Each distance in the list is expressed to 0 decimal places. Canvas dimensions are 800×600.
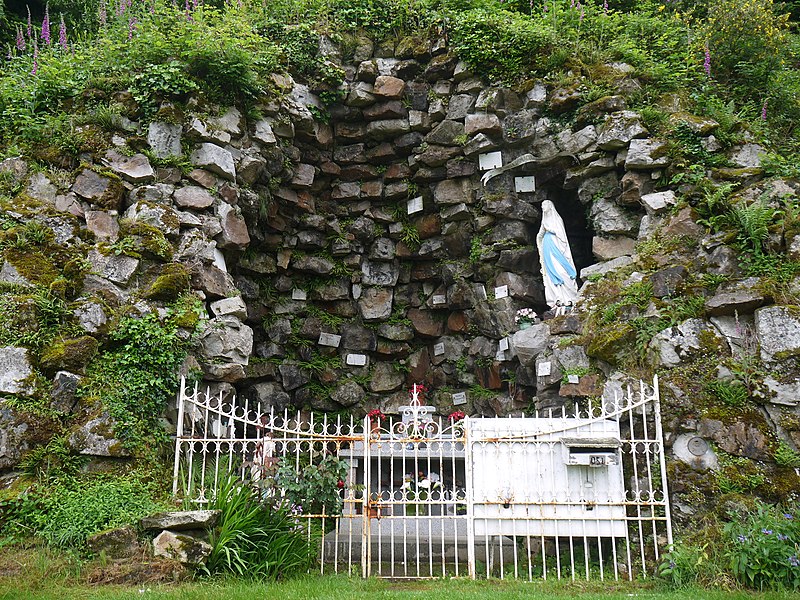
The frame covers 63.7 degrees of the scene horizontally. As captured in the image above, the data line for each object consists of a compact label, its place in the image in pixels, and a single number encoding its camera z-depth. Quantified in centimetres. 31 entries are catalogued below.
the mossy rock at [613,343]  745
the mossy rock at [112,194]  778
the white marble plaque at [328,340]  1105
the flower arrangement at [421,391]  991
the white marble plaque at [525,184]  1019
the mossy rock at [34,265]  684
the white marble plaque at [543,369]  826
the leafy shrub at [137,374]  636
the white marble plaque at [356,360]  1105
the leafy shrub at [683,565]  562
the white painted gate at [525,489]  612
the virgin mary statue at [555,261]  902
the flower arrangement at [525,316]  940
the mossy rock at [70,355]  636
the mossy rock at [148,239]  746
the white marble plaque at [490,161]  1038
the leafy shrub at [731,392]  643
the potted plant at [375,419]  645
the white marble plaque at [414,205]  1112
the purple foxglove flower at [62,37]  986
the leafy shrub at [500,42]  1035
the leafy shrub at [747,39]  1004
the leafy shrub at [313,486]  603
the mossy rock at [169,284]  721
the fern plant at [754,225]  713
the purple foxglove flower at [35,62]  961
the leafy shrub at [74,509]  554
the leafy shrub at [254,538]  544
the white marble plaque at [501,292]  994
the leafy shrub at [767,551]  522
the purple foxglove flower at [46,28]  1044
